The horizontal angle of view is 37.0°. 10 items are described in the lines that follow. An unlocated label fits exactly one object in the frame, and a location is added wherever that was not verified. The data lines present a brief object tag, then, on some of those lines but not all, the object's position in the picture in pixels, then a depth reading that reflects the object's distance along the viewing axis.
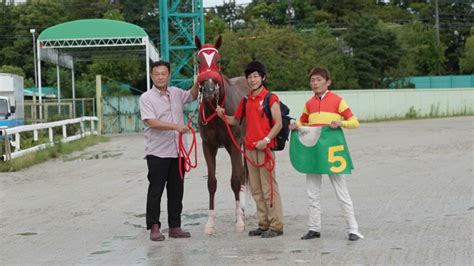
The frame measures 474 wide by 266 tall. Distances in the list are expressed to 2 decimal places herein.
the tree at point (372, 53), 56.47
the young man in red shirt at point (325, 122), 7.82
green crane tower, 39.91
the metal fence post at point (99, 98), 36.08
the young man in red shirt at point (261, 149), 8.19
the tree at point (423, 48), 69.23
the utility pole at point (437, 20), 72.04
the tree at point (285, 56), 50.81
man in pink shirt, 8.34
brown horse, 8.16
